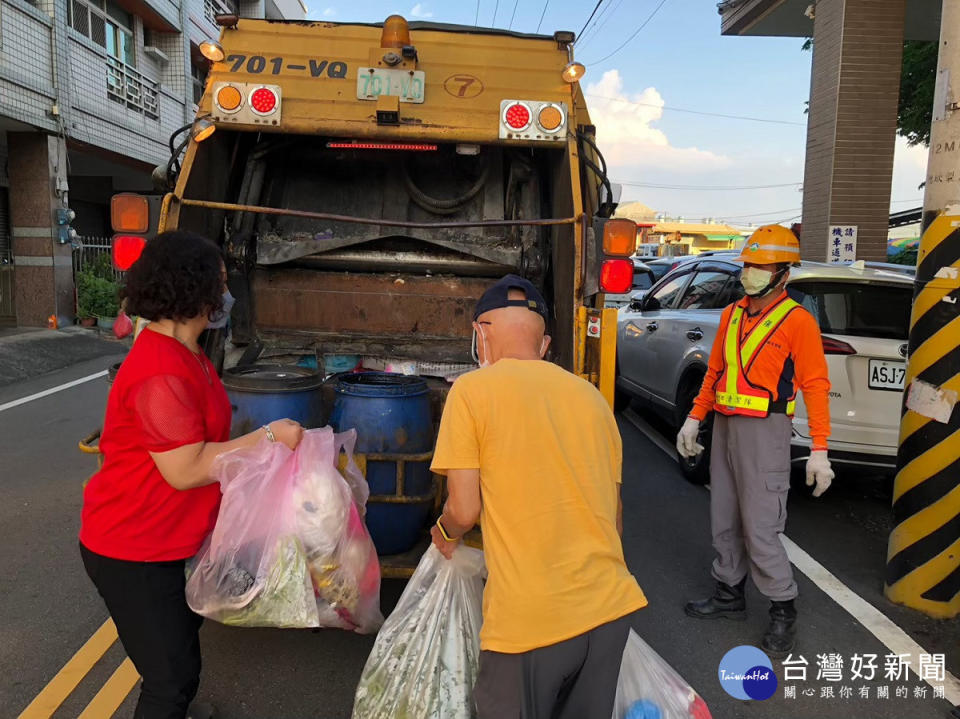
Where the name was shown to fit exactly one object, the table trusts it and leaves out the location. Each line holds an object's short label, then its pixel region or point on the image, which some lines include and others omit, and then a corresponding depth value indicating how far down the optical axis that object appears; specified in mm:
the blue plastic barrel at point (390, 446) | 3033
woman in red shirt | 1916
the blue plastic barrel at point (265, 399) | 3062
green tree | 12414
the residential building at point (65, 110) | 11531
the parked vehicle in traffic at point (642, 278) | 11766
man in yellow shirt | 1660
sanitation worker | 3219
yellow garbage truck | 3703
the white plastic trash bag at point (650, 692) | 2039
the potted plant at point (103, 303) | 13008
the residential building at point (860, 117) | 8523
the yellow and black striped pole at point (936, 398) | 3457
